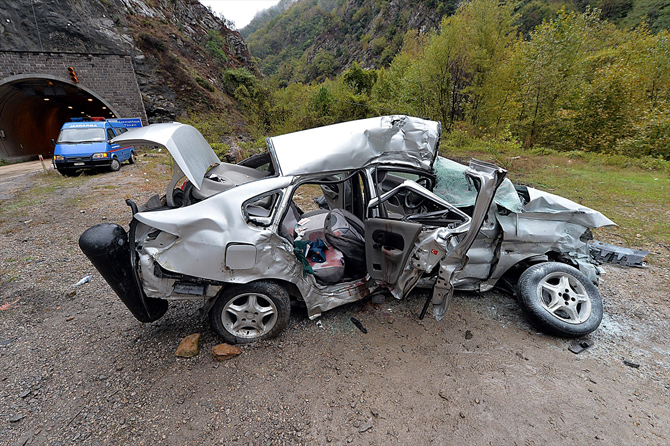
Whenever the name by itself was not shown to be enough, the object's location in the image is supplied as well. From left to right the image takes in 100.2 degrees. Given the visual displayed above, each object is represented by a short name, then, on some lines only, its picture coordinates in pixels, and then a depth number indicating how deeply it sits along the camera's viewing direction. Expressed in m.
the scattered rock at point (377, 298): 3.05
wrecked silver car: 2.24
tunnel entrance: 15.25
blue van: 9.31
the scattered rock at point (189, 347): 2.47
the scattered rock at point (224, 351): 2.42
